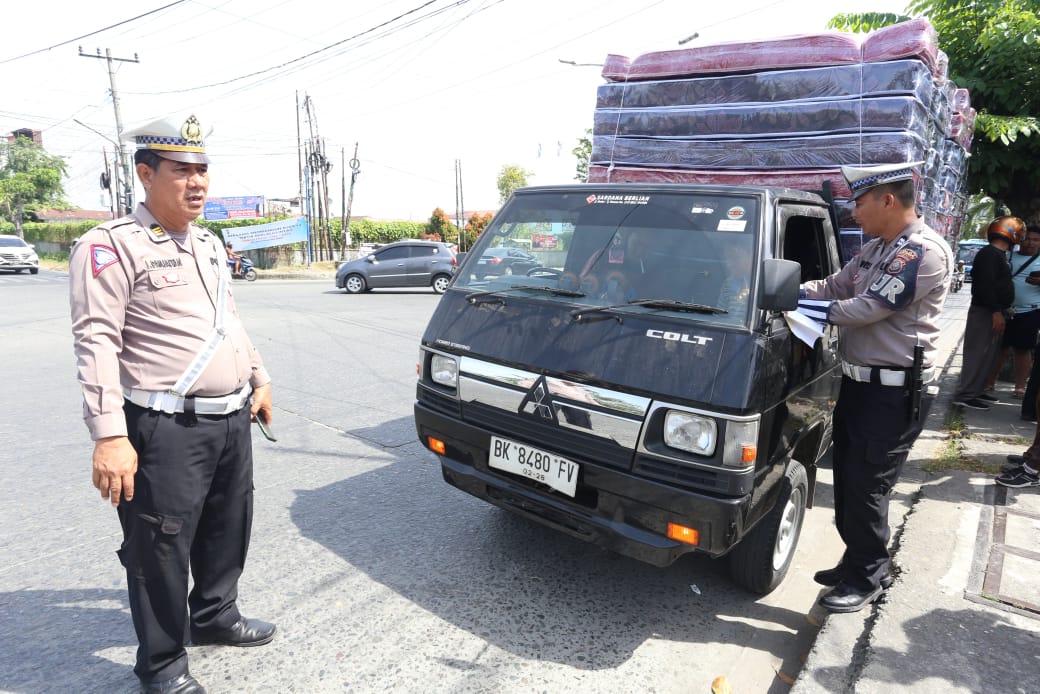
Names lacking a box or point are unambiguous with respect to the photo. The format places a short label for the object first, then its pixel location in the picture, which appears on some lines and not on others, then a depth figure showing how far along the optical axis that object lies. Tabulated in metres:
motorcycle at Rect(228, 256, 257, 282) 24.53
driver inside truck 2.92
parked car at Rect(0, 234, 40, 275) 24.00
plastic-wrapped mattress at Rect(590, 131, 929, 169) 3.86
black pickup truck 2.45
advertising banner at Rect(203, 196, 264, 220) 34.84
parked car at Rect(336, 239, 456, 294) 18.34
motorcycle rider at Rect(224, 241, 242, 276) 23.90
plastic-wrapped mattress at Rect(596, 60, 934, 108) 3.84
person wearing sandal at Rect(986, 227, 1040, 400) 6.30
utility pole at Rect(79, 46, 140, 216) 27.27
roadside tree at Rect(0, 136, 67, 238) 49.01
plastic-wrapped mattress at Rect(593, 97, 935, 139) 3.84
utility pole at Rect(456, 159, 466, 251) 45.50
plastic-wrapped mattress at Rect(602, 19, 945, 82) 3.86
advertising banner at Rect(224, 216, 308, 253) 28.98
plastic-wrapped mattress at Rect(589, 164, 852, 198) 4.05
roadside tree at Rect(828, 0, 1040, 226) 6.43
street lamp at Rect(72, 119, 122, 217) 30.12
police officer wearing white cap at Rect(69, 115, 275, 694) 1.96
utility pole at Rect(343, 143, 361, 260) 36.29
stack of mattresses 3.87
